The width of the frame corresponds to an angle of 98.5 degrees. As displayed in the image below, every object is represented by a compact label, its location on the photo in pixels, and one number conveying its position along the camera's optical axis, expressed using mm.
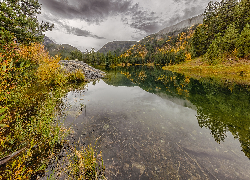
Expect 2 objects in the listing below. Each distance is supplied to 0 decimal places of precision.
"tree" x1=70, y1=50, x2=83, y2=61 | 127500
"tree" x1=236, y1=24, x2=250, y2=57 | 39844
